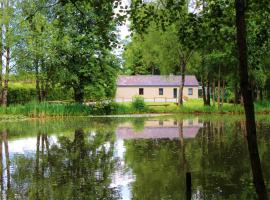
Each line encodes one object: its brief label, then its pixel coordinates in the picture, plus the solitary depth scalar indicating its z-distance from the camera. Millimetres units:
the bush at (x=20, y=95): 51000
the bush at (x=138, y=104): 48000
